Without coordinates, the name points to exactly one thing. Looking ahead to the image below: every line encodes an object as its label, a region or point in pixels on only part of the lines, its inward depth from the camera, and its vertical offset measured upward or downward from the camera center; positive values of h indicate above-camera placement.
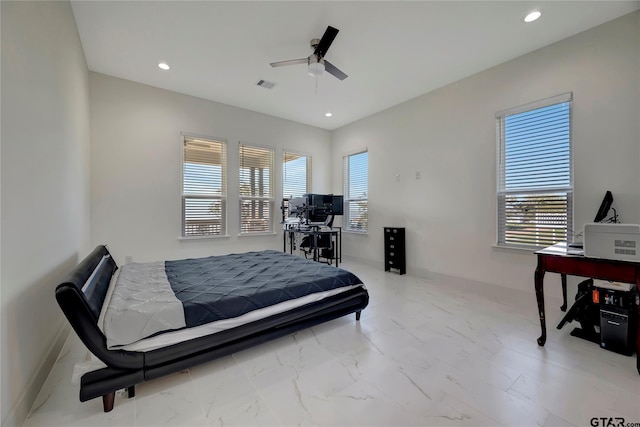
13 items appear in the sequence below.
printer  1.73 -0.21
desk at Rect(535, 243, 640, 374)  1.76 -0.42
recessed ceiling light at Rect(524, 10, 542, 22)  2.48 +1.96
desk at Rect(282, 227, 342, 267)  4.67 -0.56
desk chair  5.10 -0.71
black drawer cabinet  4.55 -0.71
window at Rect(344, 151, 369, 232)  5.50 +0.45
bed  1.42 -0.70
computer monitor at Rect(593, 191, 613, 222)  2.52 +0.05
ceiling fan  2.63 +1.68
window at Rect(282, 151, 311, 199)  5.57 +0.81
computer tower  1.97 -0.87
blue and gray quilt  1.55 -0.65
